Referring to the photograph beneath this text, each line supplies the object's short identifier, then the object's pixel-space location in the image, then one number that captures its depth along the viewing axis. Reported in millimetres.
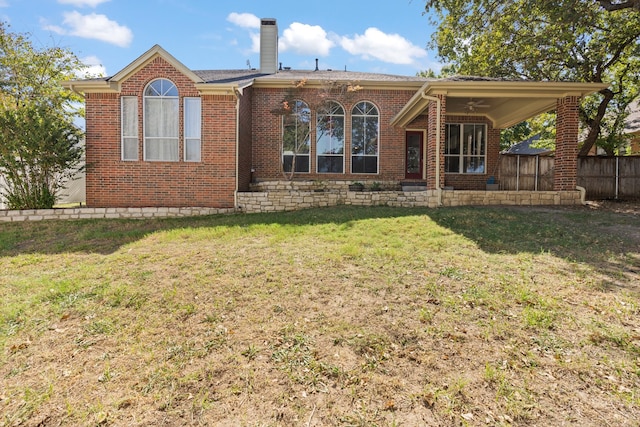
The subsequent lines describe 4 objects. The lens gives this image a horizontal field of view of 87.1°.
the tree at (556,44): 10352
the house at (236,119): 9250
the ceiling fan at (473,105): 10755
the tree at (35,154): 8594
